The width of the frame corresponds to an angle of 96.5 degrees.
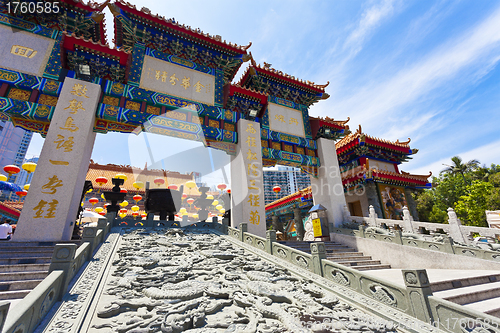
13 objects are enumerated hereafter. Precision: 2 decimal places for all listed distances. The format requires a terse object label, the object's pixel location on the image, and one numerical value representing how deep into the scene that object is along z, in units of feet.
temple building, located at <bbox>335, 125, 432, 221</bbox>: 45.93
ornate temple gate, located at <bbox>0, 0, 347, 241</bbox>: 25.30
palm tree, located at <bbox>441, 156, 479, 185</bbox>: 88.38
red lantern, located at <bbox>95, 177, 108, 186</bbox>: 44.99
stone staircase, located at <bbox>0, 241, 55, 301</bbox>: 11.34
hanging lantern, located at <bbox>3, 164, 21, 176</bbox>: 40.77
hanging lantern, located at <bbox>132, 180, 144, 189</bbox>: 49.48
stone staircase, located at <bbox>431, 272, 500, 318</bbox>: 13.47
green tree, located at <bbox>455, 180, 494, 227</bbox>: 51.57
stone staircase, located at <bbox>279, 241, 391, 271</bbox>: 24.92
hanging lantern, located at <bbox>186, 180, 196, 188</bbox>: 51.45
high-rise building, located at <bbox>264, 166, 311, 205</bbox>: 276.00
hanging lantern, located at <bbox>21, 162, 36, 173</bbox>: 35.58
